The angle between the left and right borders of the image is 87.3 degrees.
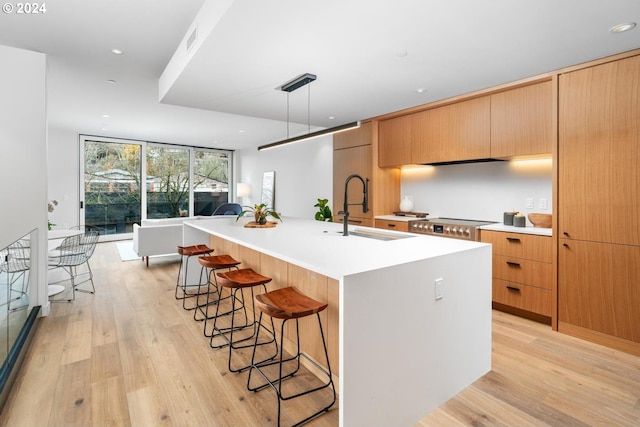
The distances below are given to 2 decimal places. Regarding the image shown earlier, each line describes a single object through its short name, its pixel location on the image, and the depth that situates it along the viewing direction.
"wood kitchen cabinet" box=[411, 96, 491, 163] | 3.61
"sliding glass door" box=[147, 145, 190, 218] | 8.48
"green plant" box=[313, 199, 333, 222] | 5.93
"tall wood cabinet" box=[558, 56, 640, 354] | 2.58
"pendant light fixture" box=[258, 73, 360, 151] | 3.00
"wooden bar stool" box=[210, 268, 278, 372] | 2.37
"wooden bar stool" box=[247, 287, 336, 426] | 1.79
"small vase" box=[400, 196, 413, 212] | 4.80
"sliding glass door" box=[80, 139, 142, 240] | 7.67
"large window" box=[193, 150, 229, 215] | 9.34
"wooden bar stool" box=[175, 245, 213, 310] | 3.58
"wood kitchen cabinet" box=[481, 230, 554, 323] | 3.09
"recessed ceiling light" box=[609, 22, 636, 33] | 2.17
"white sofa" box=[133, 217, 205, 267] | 5.18
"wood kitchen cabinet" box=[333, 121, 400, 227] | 4.83
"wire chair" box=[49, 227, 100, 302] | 3.86
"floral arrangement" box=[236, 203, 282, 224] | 3.41
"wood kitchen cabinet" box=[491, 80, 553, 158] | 3.12
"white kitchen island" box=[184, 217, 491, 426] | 1.53
